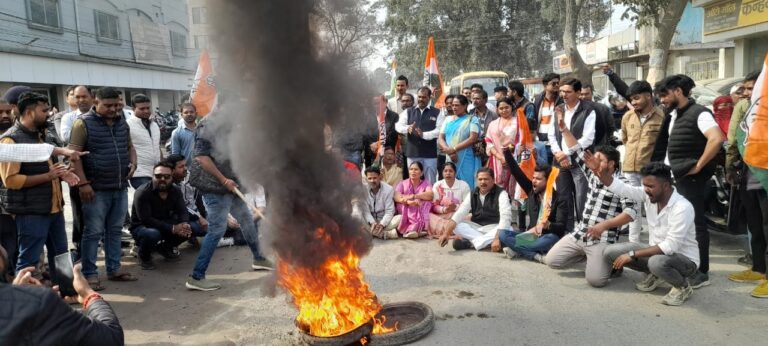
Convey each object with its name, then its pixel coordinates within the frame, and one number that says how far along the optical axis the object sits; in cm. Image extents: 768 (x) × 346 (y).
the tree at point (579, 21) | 1858
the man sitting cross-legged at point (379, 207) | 729
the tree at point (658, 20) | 1455
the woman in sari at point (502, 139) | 744
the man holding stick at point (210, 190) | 508
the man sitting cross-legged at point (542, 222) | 582
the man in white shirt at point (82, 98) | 633
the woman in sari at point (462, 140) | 784
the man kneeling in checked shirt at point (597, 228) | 497
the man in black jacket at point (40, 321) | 200
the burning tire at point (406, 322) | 380
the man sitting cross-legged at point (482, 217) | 637
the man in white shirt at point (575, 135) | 614
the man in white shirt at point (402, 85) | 862
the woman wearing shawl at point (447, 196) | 717
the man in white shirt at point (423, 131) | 806
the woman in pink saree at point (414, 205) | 726
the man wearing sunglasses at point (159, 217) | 612
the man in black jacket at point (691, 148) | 486
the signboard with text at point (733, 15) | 1349
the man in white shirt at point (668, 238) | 446
